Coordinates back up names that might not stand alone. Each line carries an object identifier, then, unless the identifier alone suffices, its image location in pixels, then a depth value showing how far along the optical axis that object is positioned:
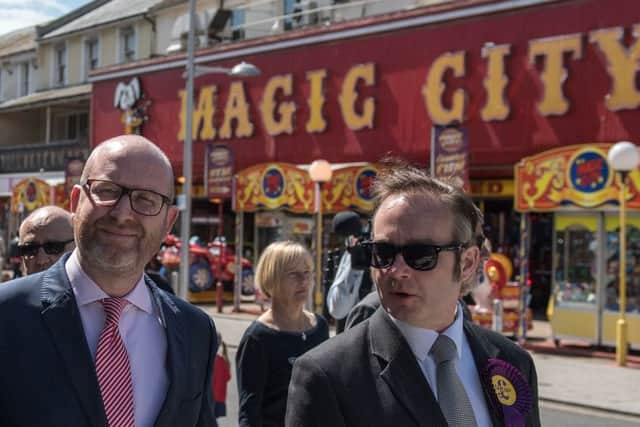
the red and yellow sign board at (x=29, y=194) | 26.30
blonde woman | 4.48
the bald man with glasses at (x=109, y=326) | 2.37
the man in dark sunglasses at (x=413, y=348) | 2.47
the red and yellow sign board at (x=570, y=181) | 13.02
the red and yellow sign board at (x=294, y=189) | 17.47
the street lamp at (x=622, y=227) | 12.23
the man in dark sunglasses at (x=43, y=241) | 4.38
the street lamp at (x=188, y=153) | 18.08
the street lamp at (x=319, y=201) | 17.00
